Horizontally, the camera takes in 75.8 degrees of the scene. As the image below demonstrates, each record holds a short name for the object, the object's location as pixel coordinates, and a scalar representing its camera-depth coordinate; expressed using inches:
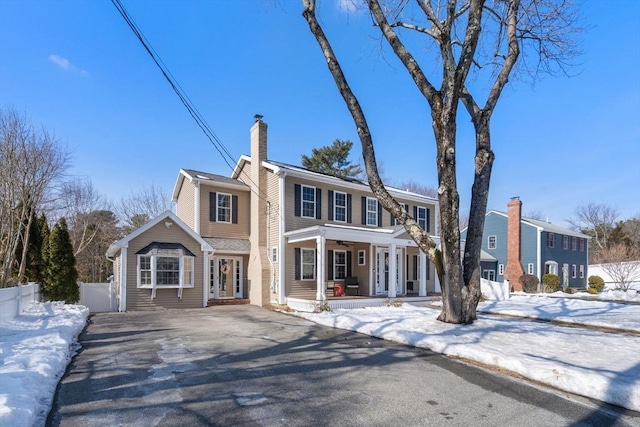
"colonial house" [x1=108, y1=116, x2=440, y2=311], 598.5
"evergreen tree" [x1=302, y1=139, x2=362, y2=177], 1526.8
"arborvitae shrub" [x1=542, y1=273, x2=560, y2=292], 1063.0
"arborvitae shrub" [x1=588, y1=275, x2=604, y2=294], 1224.8
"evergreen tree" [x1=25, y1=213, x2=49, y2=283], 553.0
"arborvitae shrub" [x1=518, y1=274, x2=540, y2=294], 1036.0
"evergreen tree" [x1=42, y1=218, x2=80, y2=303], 547.8
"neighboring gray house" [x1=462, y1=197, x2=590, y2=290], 1154.7
